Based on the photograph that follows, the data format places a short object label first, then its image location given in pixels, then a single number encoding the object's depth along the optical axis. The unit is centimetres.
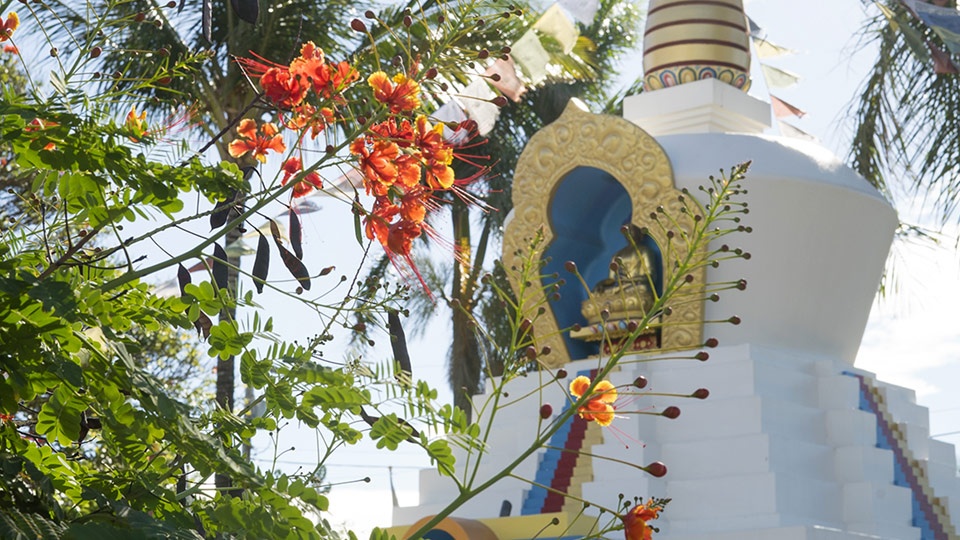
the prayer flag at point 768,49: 1337
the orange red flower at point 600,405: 232
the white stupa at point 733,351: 888
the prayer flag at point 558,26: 1126
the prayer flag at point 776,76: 1321
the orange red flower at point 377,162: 240
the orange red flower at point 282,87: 251
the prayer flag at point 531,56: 1098
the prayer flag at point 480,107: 1059
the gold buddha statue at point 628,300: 1002
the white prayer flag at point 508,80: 1055
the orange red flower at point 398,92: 234
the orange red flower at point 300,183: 240
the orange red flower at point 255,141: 272
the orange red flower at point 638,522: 232
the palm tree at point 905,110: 1303
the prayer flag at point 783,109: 1316
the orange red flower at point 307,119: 247
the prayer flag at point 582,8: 1075
